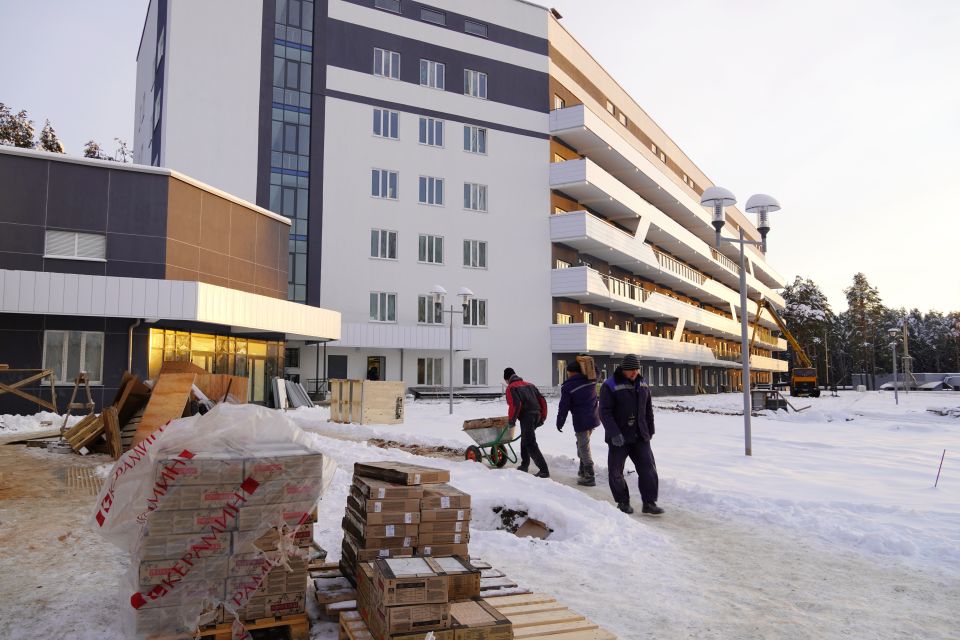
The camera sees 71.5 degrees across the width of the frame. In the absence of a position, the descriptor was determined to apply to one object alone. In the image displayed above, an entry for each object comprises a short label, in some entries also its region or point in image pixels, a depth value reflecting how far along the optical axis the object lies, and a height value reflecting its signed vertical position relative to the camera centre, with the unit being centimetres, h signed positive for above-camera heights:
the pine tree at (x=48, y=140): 4453 +1513
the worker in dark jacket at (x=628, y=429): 866 -75
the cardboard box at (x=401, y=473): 524 -84
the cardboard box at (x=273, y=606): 432 -156
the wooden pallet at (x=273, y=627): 416 -166
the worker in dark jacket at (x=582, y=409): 1038 -59
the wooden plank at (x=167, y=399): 1280 -60
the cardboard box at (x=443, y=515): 516 -113
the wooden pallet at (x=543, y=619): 419 -163
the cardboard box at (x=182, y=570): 406 -125
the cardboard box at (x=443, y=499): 518 -100
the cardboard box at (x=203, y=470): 413 -64
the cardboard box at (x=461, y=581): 443 -141
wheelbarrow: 1127 -110
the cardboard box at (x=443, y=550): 514 -140
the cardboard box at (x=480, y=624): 395 -152
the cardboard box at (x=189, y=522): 409 -96
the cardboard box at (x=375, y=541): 496 -129
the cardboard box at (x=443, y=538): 516 -132
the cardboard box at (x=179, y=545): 407 -110
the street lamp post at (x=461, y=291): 2516 +308
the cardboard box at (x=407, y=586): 389 -128
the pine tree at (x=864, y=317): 9681 +840
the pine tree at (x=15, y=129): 4291 +1536
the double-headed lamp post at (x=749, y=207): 1393 +353
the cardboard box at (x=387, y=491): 503 -92
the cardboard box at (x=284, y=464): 434 -63
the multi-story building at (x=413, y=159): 3428 +1173
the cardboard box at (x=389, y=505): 500 -102
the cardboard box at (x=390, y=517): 499 -111
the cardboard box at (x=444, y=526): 517 -122
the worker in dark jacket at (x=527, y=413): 1091 -69
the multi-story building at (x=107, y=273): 2102 +319
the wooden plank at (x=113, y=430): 1288 -121
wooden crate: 2017 -98
